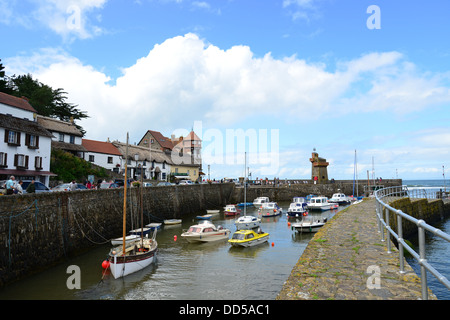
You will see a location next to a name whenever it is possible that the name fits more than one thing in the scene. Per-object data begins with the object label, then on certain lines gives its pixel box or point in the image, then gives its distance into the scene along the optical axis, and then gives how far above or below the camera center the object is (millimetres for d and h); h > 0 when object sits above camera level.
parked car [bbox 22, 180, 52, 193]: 26367 -680
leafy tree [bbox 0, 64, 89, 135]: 61509 +18309
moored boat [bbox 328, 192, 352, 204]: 62981 -3858
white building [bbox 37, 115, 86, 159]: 50028 +8475
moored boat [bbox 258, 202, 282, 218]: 49244 -5270
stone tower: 72619 +3289
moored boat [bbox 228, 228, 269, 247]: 27000 -5595
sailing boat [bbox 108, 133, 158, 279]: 18578 -5305
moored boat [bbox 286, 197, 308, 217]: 46156 -4745
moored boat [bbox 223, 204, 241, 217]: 50906 -5406
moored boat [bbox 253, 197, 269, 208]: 62181 -4384
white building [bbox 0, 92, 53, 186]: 34156 +4609
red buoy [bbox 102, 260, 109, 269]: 19256 -5665
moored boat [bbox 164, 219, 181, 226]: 39675 -5744
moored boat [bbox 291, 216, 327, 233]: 33281 -5336
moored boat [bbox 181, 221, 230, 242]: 29094 -5501
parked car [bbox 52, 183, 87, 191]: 31816 -767
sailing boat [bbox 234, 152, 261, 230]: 36028 -5329
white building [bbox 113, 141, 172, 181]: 65625 +4478
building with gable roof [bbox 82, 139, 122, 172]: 57844 +5497
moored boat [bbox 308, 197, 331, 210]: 53344 -4255
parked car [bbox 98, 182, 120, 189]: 37825 -611
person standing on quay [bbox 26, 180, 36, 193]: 21792 -611
